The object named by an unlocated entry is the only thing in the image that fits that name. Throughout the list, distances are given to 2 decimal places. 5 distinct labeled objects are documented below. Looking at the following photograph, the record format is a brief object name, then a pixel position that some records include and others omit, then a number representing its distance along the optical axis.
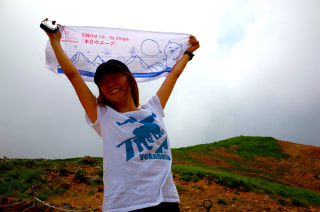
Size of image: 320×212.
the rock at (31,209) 5.82
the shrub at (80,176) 9.33
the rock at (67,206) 6.31
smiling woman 1.48
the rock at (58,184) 8.55
